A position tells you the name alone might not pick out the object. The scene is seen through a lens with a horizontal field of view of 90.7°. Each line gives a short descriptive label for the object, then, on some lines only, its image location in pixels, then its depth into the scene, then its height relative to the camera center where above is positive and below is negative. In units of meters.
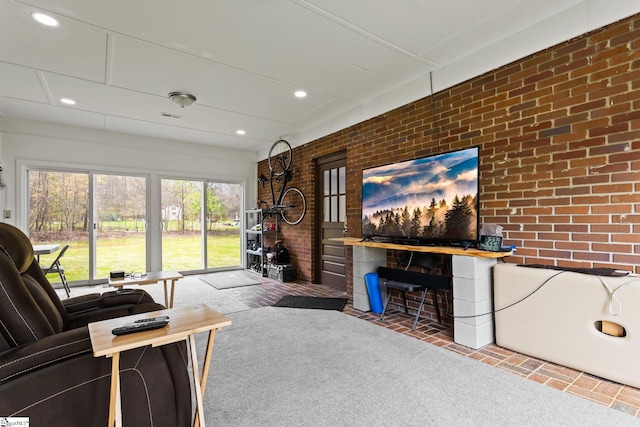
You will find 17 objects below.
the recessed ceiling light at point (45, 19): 2.46 +1.61
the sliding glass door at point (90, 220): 5.28 +0.04
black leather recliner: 1.22 -0.64
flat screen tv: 2.92 +0.20
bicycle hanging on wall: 5.98 +0.57
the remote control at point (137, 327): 1.30 -0.45
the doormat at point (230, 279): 5.49 -1.12
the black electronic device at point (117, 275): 3.46 -0.59
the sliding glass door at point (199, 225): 6.38 -0.09
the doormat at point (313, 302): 4.09 -1.13
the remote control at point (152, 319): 1.43 -0.45
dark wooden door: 5.17 +0.02
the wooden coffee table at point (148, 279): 3.29 -0.64
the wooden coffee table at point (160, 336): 1.20 -0.46
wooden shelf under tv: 2.62 -0.30
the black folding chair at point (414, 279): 3.23 -0.65
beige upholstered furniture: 2.06 -0.75
